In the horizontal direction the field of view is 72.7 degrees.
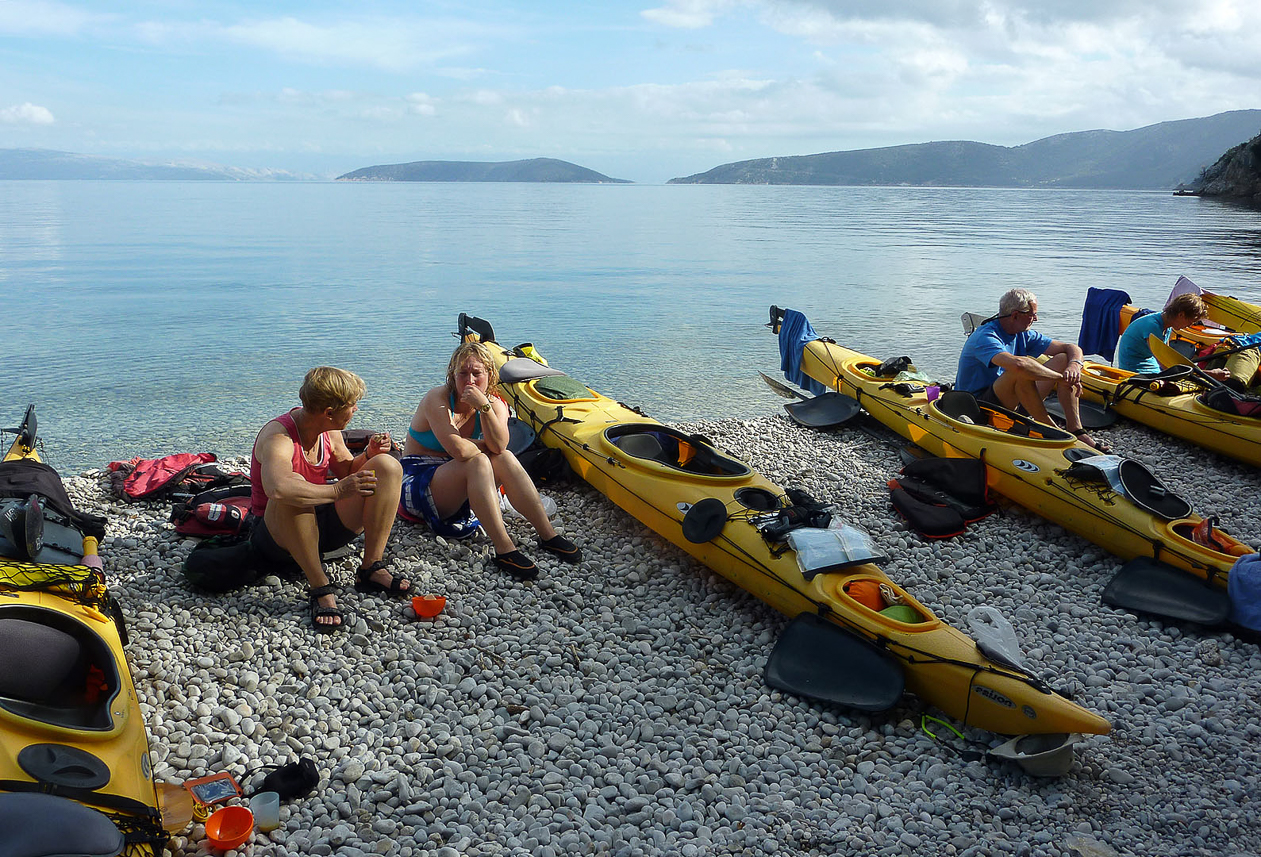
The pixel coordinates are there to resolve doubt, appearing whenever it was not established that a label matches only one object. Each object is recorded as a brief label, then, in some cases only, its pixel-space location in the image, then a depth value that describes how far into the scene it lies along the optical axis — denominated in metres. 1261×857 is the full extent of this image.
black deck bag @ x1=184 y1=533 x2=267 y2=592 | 4.03
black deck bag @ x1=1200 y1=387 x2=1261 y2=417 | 6.22
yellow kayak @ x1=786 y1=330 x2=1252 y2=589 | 4.39
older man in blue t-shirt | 6.30
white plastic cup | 2.73
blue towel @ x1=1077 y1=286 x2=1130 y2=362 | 9.30
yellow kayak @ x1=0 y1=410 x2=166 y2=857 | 2.35
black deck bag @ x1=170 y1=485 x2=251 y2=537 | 4.66
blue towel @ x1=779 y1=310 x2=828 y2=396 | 8.58
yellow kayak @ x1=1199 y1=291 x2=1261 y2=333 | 8.45
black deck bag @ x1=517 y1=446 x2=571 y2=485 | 5.67
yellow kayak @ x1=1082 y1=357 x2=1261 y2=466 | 6.16
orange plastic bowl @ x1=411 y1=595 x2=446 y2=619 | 4.04
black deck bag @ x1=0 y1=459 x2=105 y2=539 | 4.14
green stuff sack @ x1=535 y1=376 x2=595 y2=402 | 6.14
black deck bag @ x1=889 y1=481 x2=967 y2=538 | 5.07
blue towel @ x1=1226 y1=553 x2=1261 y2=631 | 3.92
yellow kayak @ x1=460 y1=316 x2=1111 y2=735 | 3.21
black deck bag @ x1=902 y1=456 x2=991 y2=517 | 5.39
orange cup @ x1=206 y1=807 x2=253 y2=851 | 2.62
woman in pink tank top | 3.54
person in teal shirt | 7.86
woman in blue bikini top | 4.36
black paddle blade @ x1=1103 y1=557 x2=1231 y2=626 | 4.05
